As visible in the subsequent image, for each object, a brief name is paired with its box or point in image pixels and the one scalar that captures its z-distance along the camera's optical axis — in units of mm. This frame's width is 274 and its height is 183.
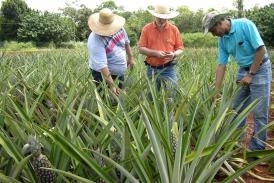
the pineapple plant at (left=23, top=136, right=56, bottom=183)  1136
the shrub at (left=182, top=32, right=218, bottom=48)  16783
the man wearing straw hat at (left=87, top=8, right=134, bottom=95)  2517
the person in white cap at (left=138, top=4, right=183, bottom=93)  2909
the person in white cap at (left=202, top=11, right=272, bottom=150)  2134
